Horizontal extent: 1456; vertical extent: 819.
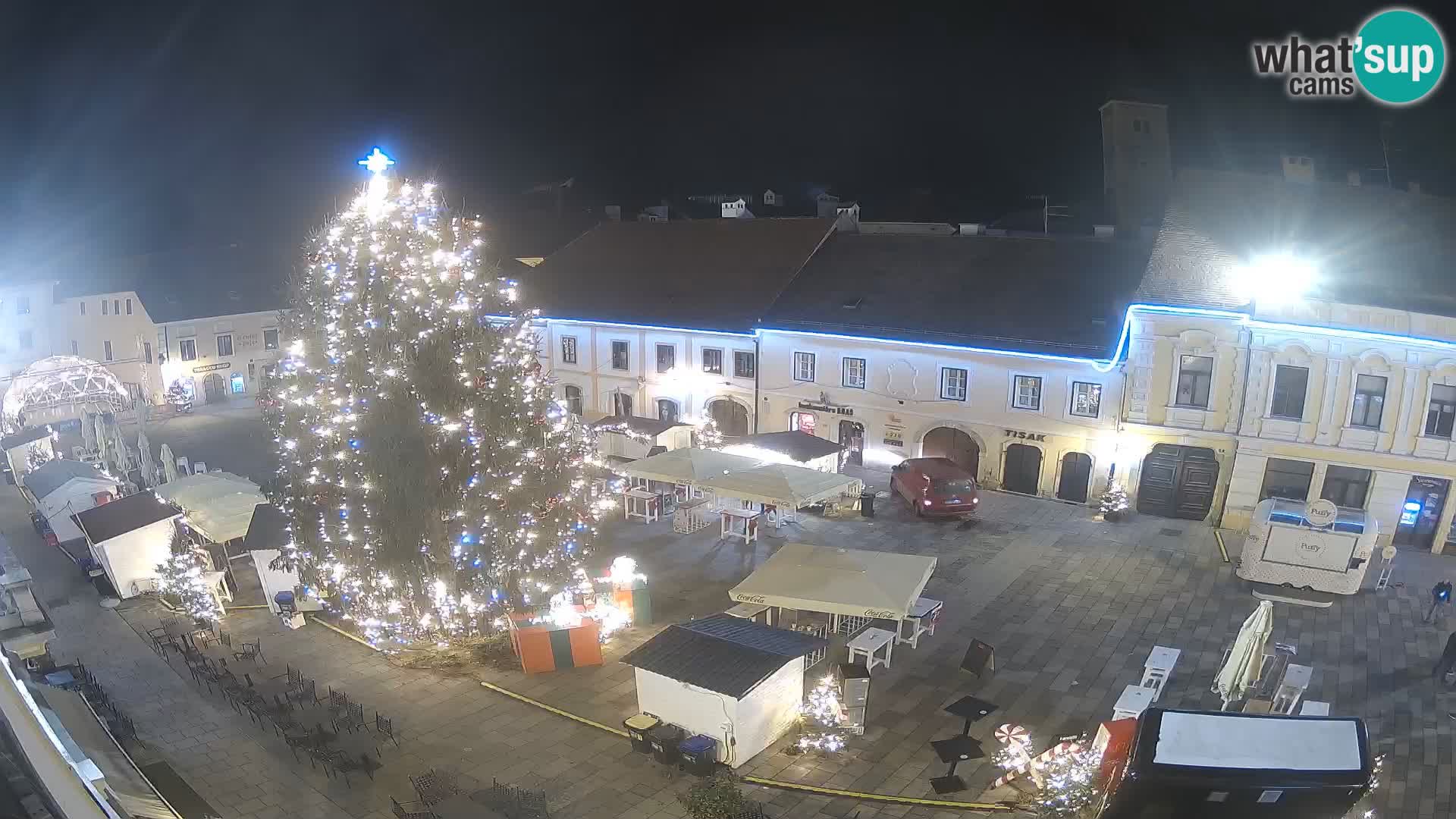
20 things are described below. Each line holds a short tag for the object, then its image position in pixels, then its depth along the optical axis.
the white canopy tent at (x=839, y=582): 16.27
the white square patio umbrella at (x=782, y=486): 22.23
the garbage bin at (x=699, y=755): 13.33
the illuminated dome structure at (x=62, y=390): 34.50
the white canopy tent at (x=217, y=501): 21.08
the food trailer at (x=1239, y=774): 9.40
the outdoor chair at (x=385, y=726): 14.60
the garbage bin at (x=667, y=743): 13.60
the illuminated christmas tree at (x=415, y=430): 16.11
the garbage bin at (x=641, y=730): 14.00
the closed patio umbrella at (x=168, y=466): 26.42
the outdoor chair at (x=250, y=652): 17.50
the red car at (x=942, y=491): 24.97
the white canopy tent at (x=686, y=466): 24.16
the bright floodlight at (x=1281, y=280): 22.42
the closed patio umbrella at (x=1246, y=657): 14.54
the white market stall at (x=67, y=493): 23.80
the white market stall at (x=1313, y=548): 19.72
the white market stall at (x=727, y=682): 13.57
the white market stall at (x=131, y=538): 20.44
